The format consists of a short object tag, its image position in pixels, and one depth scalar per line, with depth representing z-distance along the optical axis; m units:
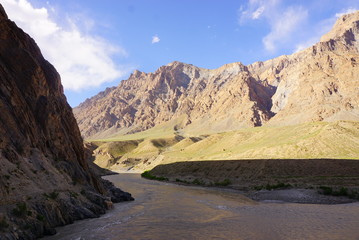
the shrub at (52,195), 21.91
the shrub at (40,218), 19.18
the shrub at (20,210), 17.59
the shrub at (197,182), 64.58
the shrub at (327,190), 36.45
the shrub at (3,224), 15.62
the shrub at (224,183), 57.48
